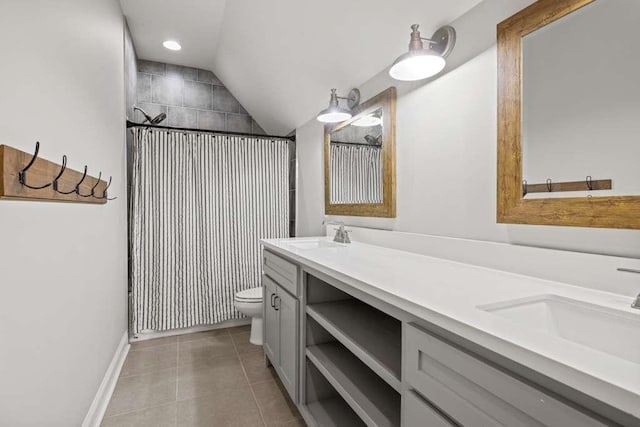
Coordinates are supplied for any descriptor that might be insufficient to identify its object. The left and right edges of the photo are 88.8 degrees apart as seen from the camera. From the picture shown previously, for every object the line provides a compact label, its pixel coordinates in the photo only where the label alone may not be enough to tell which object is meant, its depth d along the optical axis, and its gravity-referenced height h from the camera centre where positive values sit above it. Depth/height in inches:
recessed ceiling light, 121.4 +63.9
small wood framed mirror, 74.6 +13.6
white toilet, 105.0 -30.5
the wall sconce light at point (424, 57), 52.1 +24.8
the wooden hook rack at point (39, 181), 30.6 +4.2
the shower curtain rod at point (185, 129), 109.0 +29.3
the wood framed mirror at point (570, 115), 36.1 +12.2
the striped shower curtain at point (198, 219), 108.7 -2.0
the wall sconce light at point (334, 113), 81.2 +24.9
